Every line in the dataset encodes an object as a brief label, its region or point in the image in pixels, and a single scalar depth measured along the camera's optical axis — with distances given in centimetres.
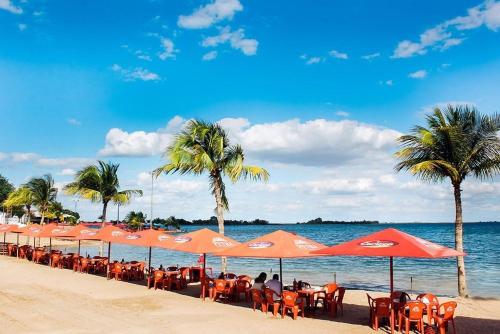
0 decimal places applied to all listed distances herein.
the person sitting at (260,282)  1476
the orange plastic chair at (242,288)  1644
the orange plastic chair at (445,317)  1096
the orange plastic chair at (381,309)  1164
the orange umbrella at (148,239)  1755
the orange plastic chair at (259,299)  1401
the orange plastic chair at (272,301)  1352
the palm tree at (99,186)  3062
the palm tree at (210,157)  2186
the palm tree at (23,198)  4694
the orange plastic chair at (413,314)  1122
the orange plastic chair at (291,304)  1312
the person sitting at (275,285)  1412
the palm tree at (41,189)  4659
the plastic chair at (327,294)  1392
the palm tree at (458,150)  1736
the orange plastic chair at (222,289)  1577
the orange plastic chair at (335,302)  1375
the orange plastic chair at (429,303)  1150
